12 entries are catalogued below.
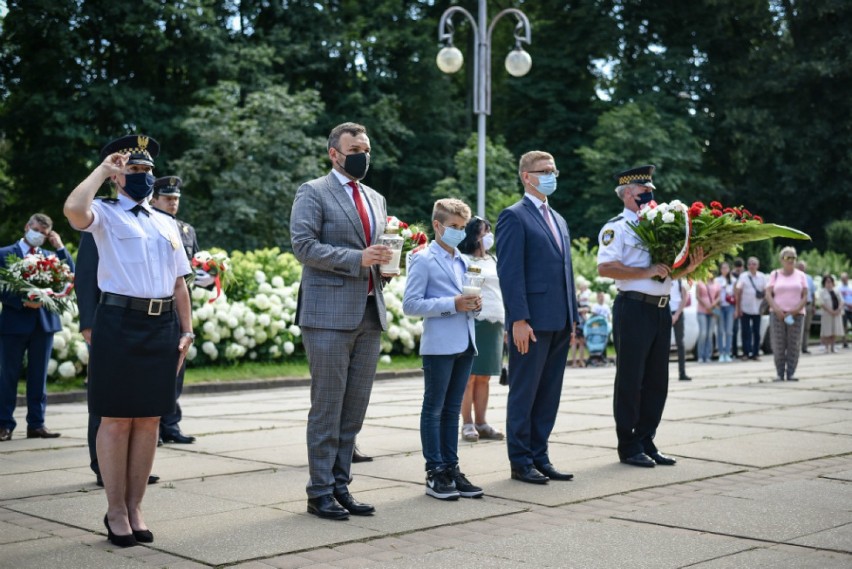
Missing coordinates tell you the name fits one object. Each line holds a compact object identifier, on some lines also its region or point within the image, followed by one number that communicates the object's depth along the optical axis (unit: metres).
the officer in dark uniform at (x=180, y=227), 8.91
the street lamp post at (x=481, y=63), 21.34
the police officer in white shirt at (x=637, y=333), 8.30
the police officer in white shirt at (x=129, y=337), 5.69
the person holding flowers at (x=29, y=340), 10.23
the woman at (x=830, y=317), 25.42
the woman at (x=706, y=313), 22.12
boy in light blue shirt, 7.04
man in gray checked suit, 6.30
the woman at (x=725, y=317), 22.48
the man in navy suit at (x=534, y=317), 7.62
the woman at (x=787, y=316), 16.58
